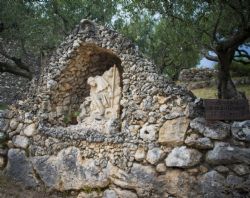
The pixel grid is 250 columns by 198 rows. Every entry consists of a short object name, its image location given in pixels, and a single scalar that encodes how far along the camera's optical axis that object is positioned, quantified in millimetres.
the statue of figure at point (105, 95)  8094
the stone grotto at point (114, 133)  6340
